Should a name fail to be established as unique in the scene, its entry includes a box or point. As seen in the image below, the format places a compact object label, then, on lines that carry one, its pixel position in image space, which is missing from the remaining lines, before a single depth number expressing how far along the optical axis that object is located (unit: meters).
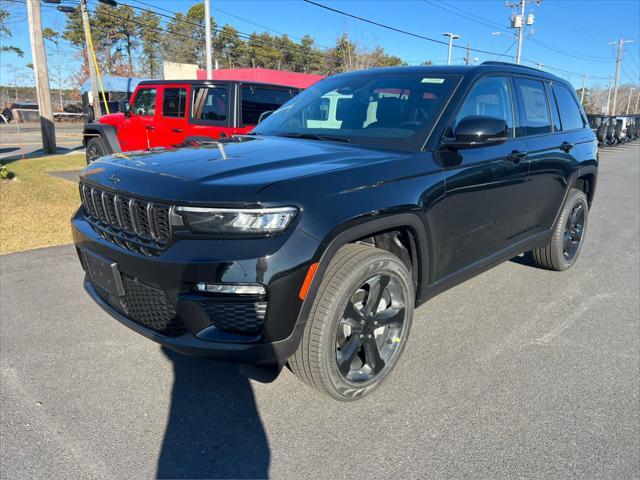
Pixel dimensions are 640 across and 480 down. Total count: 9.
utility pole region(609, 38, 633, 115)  64.56
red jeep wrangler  7.61
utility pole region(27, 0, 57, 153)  15.10
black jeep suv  2.12
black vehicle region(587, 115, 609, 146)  25.86
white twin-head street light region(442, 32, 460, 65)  39.28
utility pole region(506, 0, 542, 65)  40.75
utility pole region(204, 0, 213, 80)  17.73
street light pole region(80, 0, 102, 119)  19.45
